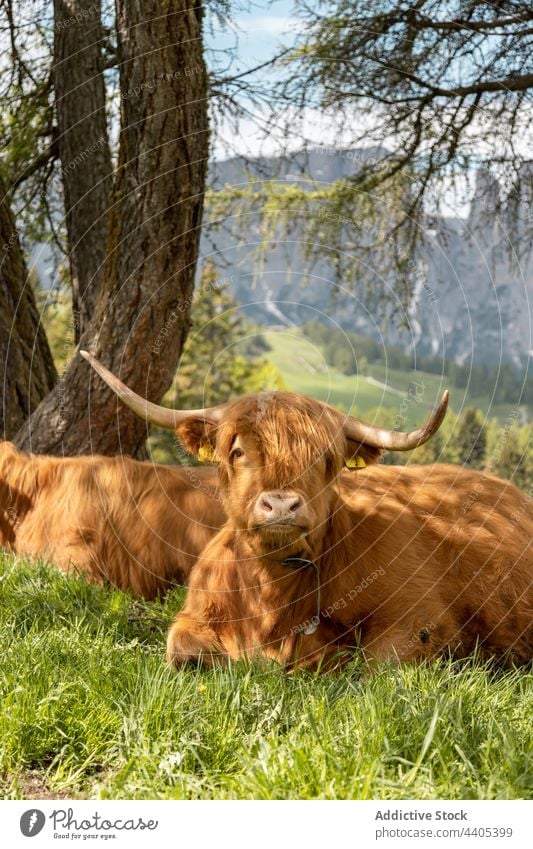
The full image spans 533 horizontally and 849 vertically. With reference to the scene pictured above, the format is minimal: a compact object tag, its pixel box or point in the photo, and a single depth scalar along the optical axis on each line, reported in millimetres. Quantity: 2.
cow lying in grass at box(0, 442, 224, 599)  6922
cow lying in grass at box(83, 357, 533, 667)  4543
